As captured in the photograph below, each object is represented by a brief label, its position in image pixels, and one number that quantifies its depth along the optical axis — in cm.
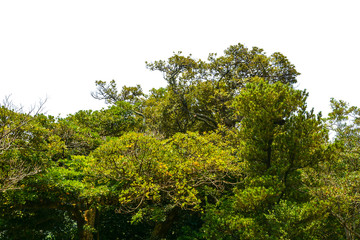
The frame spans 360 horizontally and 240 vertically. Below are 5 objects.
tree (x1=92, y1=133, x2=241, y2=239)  953
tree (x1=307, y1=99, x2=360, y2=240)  824
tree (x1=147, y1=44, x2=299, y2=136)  1905
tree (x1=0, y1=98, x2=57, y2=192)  821
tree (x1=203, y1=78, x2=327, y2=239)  838
